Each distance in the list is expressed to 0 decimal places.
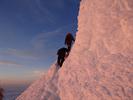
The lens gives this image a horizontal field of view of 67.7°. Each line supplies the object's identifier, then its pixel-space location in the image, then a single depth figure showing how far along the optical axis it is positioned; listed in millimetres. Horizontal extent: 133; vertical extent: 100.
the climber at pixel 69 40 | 10846
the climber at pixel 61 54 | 10278
